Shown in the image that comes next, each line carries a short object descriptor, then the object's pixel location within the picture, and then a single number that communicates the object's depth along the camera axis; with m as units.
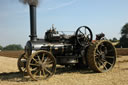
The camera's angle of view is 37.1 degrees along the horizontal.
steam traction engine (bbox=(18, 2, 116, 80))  7.64
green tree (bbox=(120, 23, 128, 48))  48.87
